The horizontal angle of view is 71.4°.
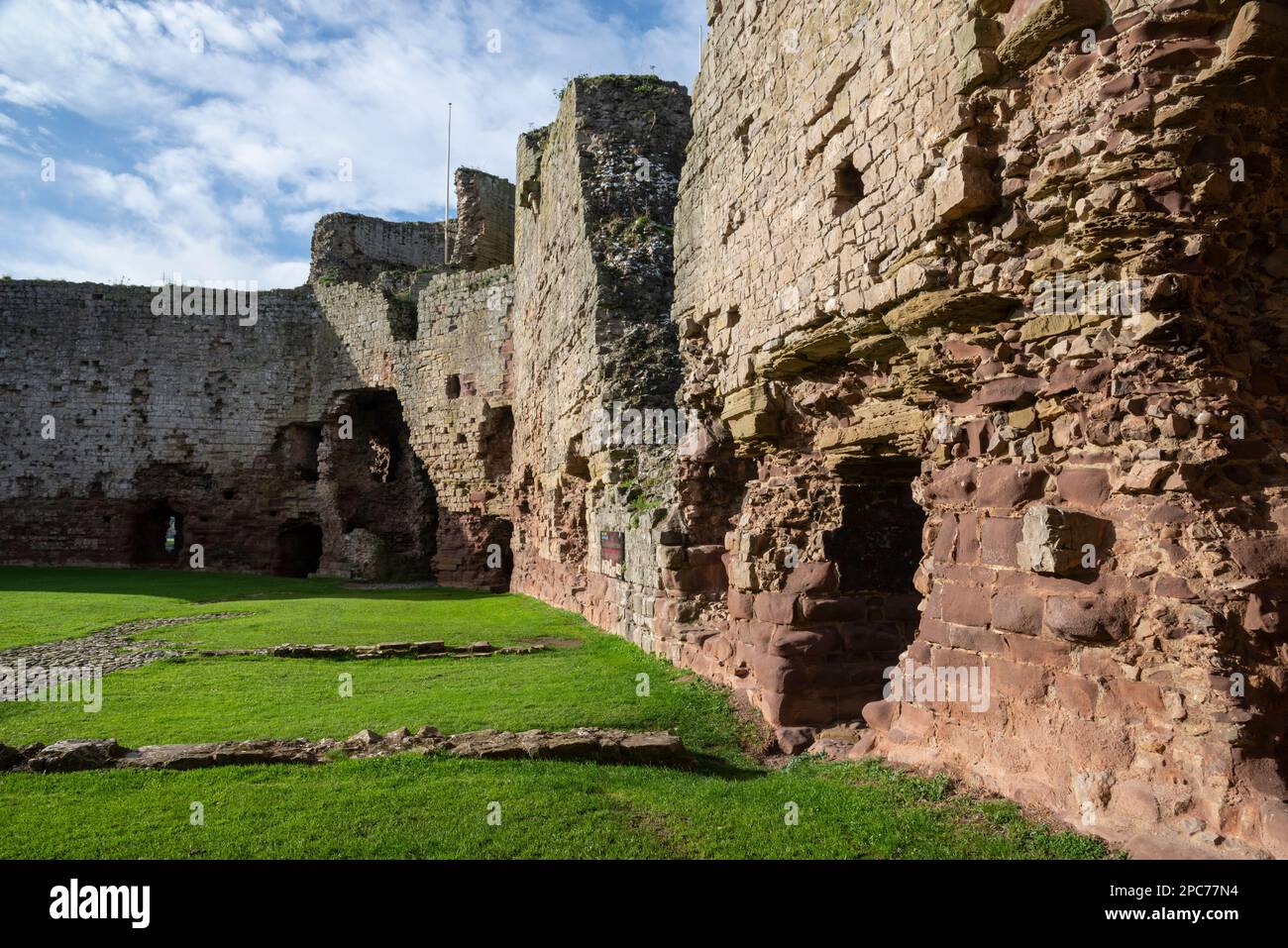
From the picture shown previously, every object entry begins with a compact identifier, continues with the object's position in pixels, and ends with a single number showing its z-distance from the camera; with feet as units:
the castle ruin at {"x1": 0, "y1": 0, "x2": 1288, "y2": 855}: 13.66
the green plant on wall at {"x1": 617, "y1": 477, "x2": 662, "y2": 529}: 36.94
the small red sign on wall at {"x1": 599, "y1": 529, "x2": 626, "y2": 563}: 40.01
